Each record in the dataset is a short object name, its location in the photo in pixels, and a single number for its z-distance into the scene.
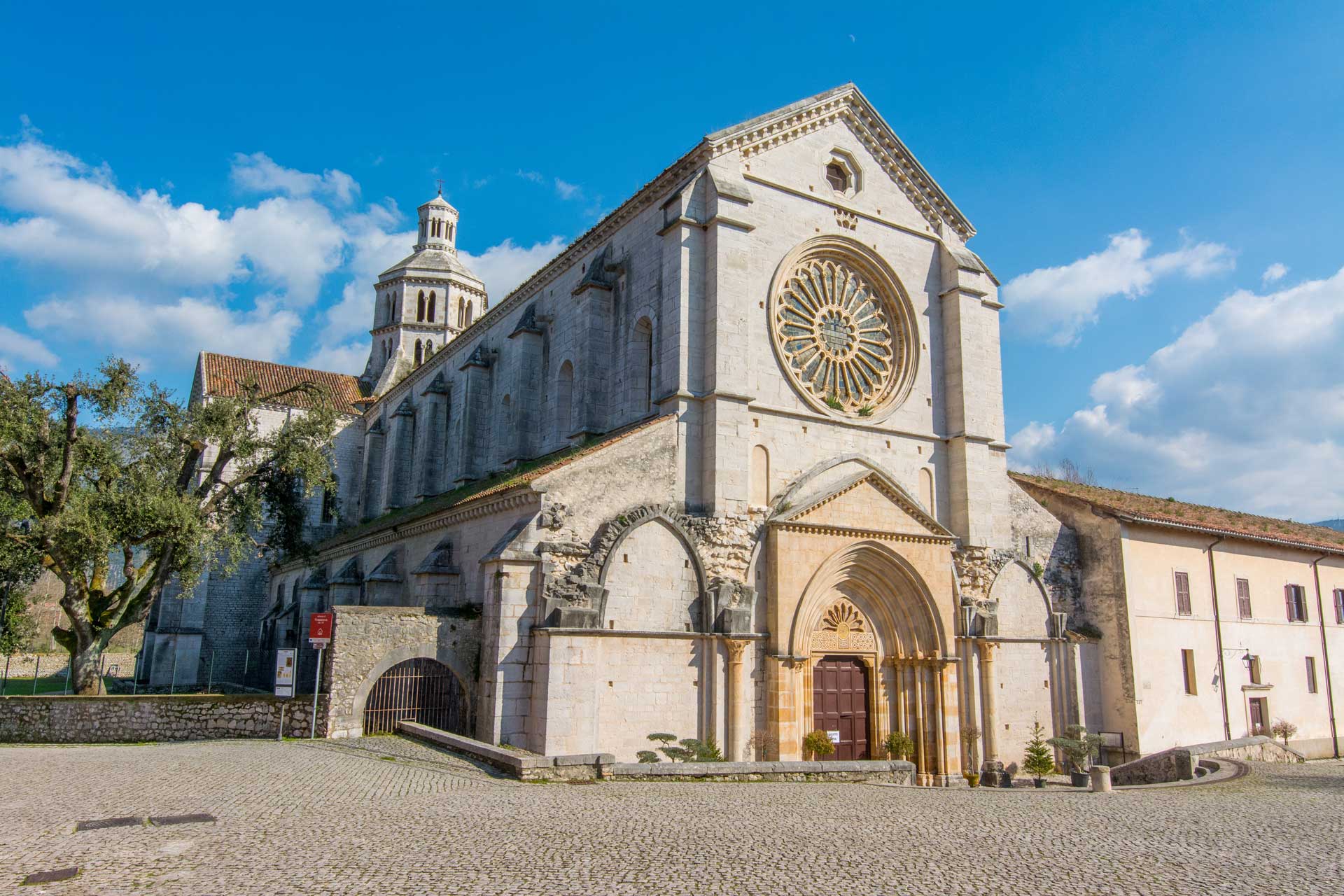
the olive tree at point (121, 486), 20.95
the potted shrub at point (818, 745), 19.34
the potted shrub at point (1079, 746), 21.12
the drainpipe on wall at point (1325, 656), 28.59
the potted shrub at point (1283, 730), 26.48
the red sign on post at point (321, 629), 17.03
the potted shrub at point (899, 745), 20.69
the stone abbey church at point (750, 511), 18.05
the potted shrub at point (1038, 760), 21.67
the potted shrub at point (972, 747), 21.61
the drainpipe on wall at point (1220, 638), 25.61
